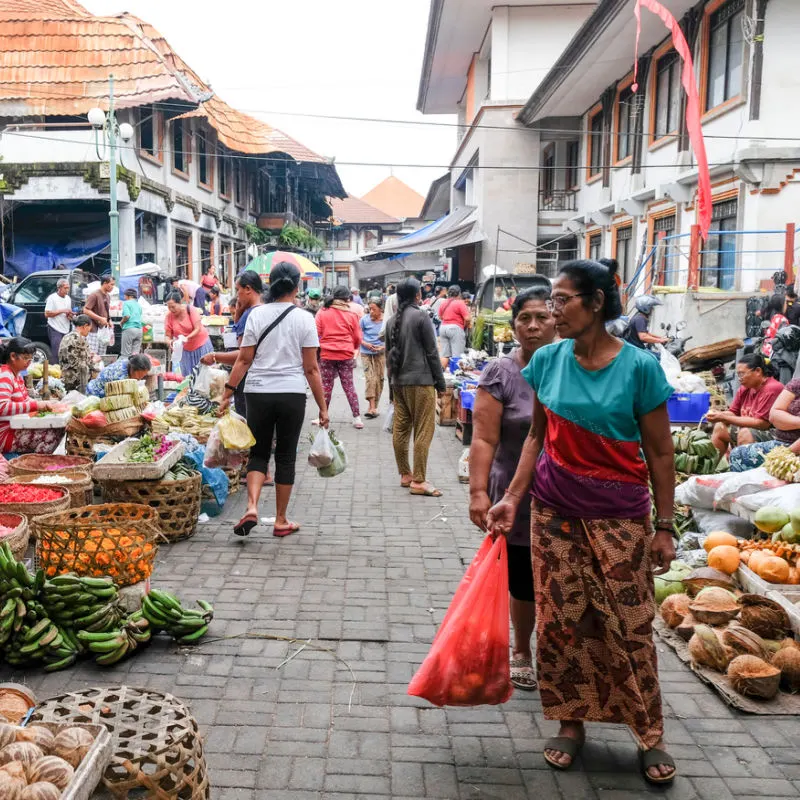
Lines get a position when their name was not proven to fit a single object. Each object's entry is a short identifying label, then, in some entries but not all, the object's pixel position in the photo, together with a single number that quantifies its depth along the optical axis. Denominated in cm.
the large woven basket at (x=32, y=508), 537
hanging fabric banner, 1246
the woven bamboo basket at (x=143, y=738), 245
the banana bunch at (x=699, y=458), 721
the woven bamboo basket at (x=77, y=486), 597
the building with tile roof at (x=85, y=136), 1872
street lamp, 1655
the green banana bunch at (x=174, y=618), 424
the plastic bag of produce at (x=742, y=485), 560
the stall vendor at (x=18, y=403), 661
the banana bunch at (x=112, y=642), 394
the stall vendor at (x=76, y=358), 1210
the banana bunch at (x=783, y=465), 552
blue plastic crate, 962
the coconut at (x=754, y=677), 370
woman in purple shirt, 360
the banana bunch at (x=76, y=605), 403
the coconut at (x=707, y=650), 399
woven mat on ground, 364
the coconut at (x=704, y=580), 483
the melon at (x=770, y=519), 523
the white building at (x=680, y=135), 1271
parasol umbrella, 2111
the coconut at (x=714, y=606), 432
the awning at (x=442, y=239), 2495
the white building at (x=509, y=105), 2481
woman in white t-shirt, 602
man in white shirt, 1436
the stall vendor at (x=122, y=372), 870
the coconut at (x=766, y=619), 422
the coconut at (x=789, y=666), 380
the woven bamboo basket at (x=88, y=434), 707
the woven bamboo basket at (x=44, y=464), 637
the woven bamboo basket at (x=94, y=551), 439
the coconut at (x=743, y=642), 395
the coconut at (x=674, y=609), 455
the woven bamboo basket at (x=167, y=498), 595
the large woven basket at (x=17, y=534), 464
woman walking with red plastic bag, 299
